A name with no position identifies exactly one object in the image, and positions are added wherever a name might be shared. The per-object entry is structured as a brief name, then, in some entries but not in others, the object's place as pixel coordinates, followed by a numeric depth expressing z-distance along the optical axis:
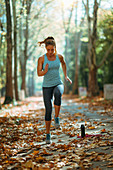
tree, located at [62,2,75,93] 32.19
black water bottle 5.62
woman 5.61
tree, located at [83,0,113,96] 20.27
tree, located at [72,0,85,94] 29.84
